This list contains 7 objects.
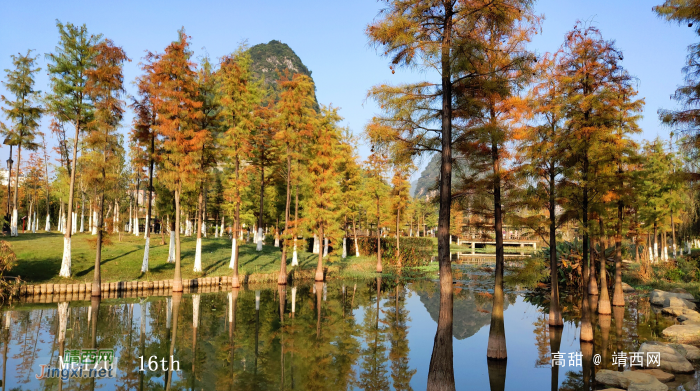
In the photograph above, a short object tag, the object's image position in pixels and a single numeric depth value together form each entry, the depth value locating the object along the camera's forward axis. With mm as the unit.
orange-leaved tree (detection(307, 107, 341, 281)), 31094
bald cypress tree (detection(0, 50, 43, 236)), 30219
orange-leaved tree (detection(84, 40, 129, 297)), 22266
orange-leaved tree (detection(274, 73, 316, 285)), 28641
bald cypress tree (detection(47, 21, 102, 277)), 22188
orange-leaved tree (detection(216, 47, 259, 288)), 27172
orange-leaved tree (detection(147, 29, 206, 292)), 24047
